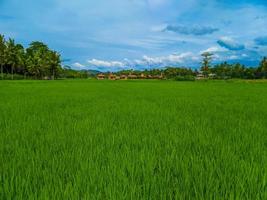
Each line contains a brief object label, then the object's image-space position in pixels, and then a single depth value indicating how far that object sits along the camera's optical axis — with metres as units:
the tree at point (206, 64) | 80.94
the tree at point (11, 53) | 52.91
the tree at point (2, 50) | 51.00
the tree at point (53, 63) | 64.12
